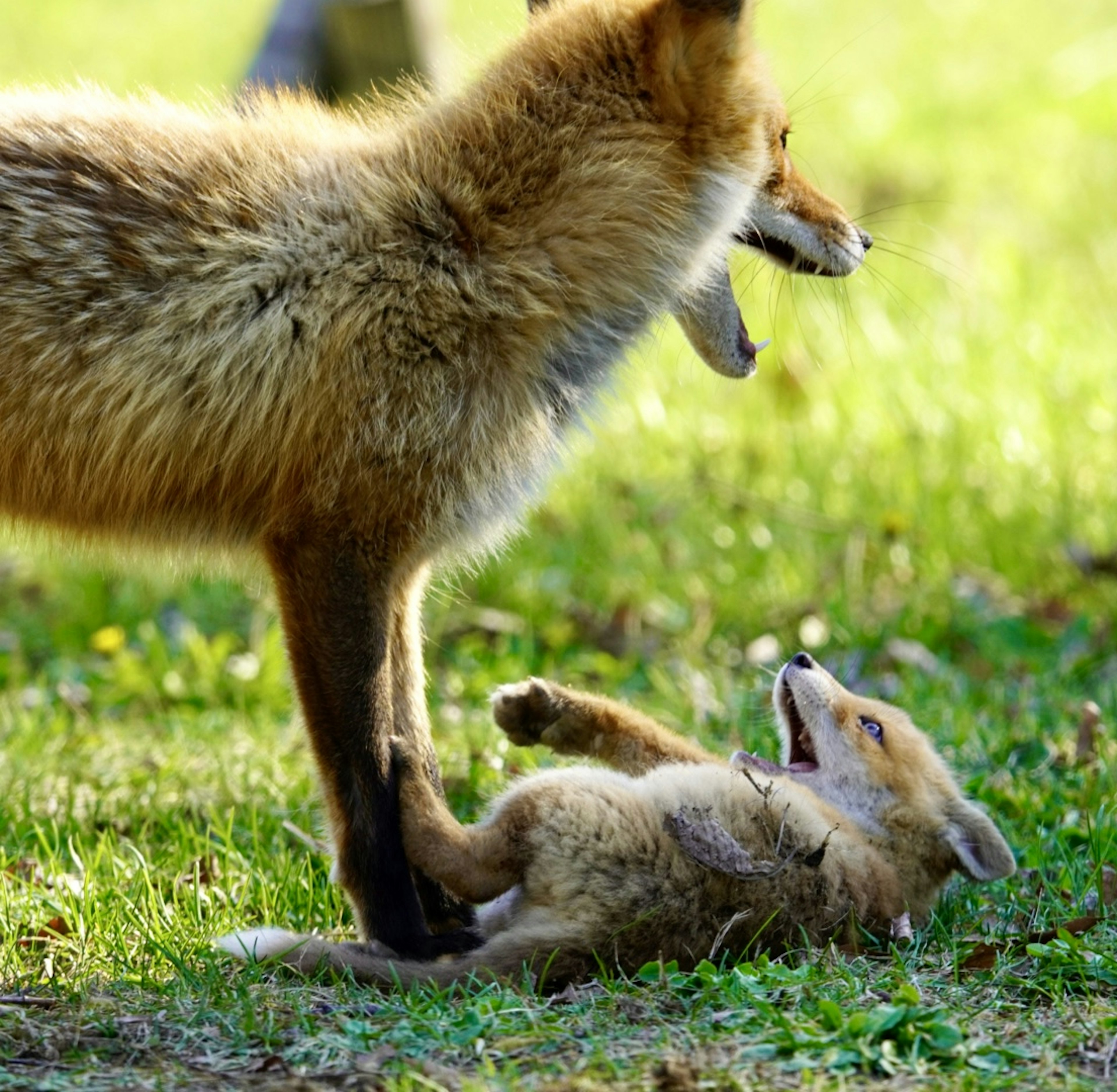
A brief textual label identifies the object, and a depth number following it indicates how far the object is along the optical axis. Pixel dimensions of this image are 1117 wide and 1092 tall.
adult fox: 7.64
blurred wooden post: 17.08
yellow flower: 13.07
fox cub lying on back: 7.00
